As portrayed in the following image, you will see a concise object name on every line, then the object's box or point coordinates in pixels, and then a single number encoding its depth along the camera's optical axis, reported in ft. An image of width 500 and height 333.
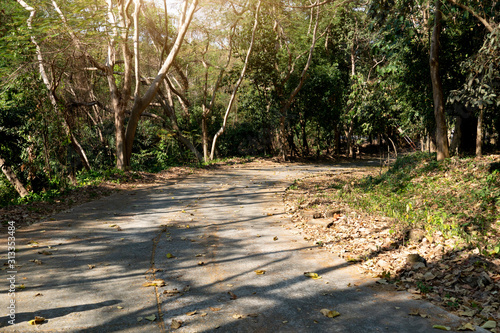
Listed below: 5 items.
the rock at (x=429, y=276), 14.02
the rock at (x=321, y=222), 22.25
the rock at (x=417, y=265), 14.97
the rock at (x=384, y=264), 15.74
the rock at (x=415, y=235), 17.61
